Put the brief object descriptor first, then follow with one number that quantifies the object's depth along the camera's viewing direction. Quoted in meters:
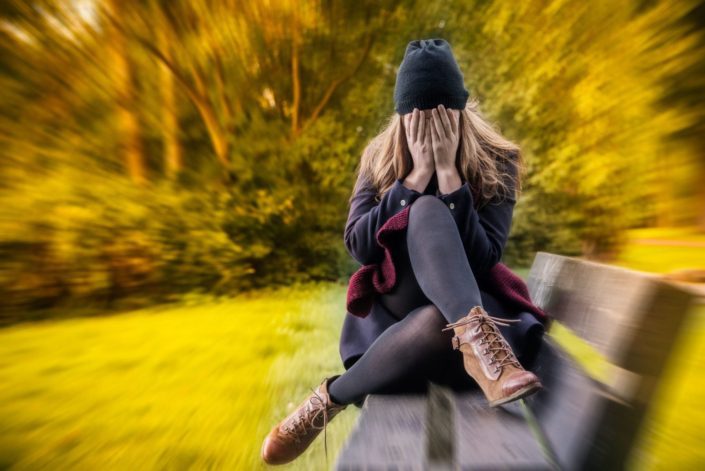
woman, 1.57
